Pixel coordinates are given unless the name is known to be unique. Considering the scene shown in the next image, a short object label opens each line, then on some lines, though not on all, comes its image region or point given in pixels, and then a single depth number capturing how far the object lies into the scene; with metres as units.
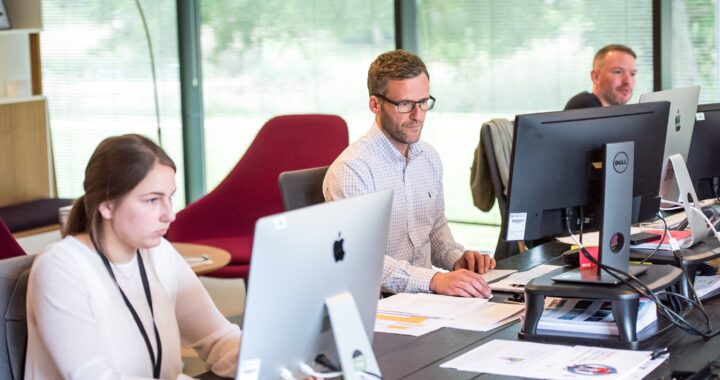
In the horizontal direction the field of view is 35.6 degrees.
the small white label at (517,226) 2.50
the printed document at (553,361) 2.19
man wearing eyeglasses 3.25
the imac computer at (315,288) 1.73
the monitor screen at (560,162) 2.47
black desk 2.22
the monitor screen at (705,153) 3.47
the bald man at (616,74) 5.26
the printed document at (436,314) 2.58
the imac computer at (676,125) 3.24
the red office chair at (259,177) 5.53
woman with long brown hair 2.18
